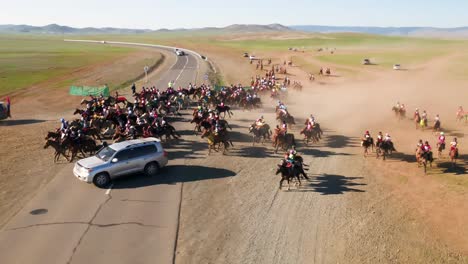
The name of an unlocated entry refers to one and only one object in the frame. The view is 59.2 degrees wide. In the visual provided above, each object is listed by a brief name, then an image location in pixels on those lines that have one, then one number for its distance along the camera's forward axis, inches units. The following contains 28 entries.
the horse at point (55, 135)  992.0
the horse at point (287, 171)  791.7
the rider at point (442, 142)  989.9
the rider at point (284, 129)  1063.0
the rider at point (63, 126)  991.6
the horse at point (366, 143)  1021.2
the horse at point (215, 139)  1018.1
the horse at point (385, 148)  1000.9
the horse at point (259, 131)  1128.8
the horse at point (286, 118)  1318.9
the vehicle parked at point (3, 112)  1391.5
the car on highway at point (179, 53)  4470.2
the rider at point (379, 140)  1005.3
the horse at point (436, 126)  1255.5
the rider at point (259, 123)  1130.7
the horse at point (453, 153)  935.7
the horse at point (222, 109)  1429.6
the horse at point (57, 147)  948.9
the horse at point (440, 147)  988.6
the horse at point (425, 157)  912.3
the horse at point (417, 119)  1316.7
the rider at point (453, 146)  936.9
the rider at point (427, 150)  912.5
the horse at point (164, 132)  1071.1
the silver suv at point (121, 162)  794.8
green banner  1984.5
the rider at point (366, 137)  1024.9
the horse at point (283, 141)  1056.8
